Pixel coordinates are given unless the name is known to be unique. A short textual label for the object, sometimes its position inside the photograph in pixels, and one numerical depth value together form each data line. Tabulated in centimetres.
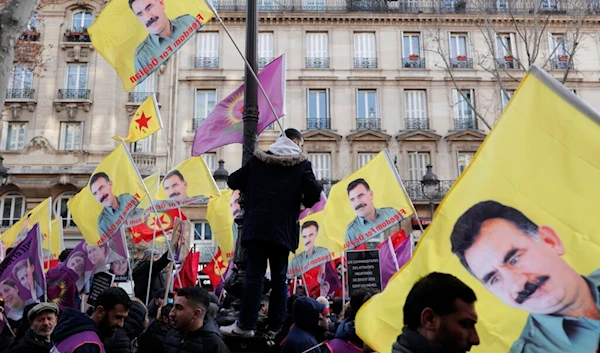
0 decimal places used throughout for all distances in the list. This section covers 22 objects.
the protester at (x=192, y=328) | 344
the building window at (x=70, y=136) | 2677
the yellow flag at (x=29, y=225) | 1085
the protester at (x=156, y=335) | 444
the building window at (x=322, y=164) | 2709
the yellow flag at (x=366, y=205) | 966
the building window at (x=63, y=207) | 2623
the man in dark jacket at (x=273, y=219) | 470
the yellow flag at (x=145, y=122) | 1142
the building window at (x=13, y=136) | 2680
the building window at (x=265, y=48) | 2825
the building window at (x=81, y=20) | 2847
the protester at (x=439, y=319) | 225
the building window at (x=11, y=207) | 2628
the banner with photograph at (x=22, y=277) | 627
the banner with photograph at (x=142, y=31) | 732
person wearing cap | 416
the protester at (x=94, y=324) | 346
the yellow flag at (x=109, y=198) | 963
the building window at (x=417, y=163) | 2727
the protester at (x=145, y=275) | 783
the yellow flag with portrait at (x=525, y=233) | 260
